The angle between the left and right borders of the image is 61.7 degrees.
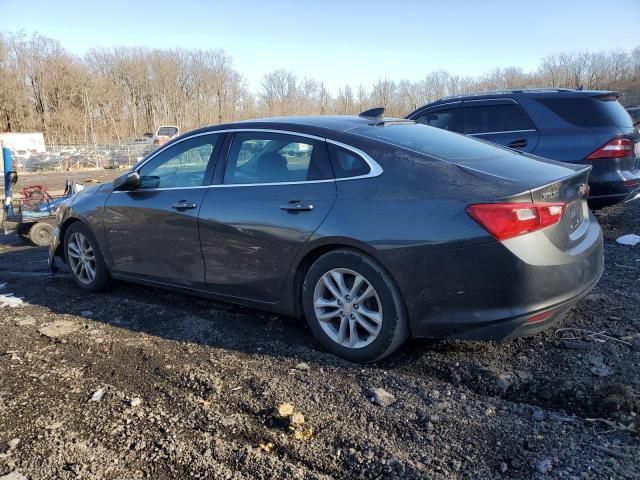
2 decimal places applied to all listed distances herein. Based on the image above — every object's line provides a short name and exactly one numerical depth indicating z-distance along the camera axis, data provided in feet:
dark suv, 20.45
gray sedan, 9.90
